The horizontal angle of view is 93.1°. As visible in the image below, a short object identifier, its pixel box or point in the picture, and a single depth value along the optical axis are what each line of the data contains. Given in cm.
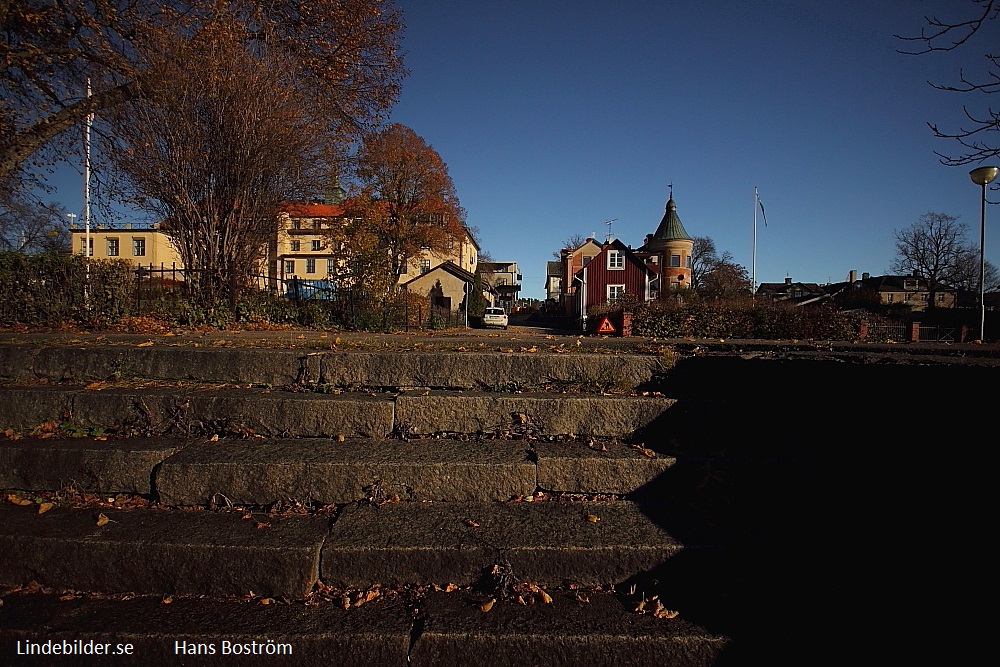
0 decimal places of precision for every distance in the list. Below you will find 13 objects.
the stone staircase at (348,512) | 201
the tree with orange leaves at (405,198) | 3631
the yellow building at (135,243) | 5272
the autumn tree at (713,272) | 4986
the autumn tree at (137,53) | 711
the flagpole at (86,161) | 835
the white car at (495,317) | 3509
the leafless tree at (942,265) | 4791
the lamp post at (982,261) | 1185
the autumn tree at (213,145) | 991
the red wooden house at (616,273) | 4222
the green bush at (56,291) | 797
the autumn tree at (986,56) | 310
